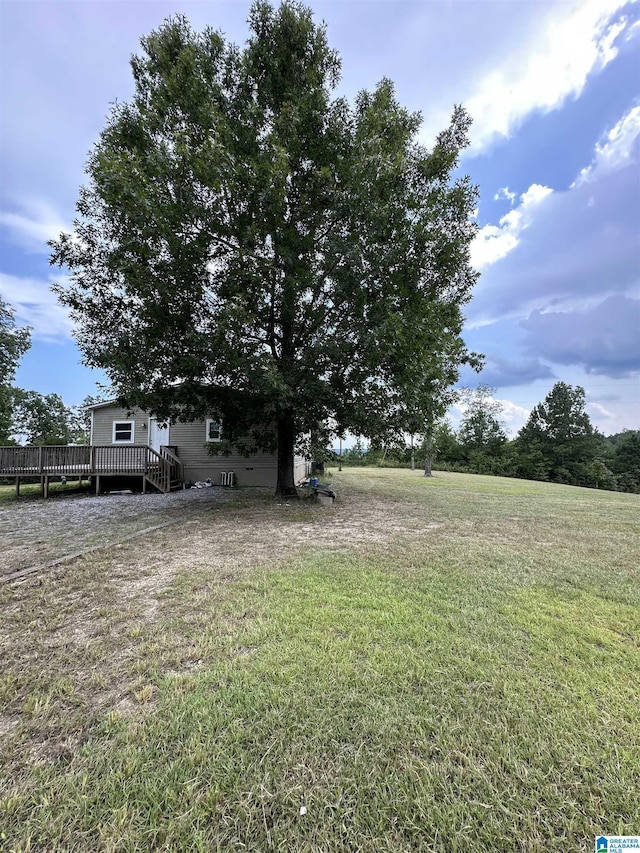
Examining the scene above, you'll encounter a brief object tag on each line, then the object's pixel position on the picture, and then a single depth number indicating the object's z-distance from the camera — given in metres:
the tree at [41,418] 34.62
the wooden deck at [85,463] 11.47
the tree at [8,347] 22.06
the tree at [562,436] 37.00
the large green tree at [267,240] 7.59
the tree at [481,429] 32.56
